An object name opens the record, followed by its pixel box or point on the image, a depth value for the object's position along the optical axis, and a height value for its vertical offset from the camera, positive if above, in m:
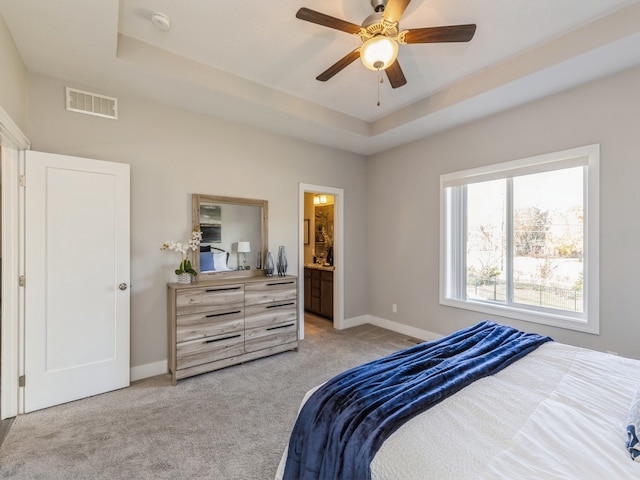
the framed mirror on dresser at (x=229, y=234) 3.42 +0.06
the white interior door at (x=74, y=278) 2.45 -0.34
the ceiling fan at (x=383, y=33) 1.88 +1.32
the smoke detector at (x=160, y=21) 2.19 +1.58
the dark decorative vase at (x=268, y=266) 3.78 -0.34
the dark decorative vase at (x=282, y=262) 3.86 -0.30
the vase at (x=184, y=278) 3.14 -0.41
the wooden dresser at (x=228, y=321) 2.96 -0.88
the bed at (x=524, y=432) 0.96 -0.71
